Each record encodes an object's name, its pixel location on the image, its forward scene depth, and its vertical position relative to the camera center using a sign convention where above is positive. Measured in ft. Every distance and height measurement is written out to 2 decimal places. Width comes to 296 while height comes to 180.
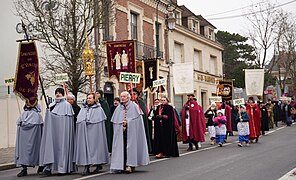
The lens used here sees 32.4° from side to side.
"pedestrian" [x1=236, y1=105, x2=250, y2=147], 61.00 -1.83
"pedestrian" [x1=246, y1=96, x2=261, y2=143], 63.82 -1.05
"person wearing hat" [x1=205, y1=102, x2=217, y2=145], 65.77 -1.09
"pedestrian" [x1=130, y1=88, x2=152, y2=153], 46.07 +0.77
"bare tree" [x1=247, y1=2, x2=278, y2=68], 135.23 +18.70
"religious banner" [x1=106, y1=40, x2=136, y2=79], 55.88 +6.32
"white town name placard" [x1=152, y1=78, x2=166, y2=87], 57.50 +3.45
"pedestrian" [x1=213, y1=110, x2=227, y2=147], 64.40 -2.13
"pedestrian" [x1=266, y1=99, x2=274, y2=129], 101.73 -0.74
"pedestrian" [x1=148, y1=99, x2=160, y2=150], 52.28 -0.24
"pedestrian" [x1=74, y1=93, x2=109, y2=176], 38.14 -1.81
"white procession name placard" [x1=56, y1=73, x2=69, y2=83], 43.68 +3.21
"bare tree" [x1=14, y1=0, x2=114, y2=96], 58.95 +10.66
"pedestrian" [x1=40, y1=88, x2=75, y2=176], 38.06 -1.78
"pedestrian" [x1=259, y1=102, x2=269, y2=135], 80.32 -1.21
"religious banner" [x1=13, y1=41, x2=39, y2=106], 42.86 +3.72
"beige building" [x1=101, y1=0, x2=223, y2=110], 92.32 +15.99
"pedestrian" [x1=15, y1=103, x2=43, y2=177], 39.60 -1.96
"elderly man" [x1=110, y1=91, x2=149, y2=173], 37.88 -1.93
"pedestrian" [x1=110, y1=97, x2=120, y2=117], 47.23 +1.14
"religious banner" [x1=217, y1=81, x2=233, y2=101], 100.37 +4.41
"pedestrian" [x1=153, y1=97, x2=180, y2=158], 49.42 -1.91
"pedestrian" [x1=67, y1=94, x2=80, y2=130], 42.16 +0.94
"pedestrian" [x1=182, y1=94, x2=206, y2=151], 57.88 -1.37
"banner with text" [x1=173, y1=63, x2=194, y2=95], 76.07 +5.01
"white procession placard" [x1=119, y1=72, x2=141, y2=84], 45.62 +3.24
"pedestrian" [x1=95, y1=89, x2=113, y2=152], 46.98 -0.69
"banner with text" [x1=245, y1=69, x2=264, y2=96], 87.20 +5.11
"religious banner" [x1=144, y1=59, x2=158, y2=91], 63.16 +5.10
